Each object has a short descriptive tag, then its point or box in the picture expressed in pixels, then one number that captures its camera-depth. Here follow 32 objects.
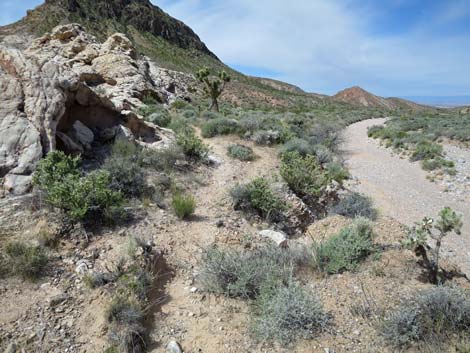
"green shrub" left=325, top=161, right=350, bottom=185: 10.70
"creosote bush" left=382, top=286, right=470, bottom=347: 3.10
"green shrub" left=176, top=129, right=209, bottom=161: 8.84
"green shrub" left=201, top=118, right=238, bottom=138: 11.97
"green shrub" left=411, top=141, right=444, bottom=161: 15.03
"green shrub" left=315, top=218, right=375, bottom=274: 4.42
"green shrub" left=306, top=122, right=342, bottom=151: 16.22
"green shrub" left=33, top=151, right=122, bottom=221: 4.61
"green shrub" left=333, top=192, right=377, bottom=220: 7.55
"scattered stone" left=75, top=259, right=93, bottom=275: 3.88
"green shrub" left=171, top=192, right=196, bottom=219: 5.74
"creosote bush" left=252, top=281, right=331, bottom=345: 3.27
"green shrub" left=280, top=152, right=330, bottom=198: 7.90
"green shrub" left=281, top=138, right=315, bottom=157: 10.82
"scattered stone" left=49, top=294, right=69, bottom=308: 3.39
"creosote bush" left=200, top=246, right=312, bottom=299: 3.93
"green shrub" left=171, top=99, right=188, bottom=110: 18.83
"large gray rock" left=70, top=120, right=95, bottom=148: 7.13
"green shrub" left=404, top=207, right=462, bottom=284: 4.45
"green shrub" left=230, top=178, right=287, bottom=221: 6.48
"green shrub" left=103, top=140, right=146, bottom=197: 6.03
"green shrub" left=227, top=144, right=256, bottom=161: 9.63
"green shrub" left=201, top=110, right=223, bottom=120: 15.23
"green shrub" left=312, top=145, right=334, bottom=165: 11.97
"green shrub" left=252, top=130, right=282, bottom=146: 11.34
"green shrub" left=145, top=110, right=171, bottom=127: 12.28
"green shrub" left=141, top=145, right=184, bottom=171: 7.57
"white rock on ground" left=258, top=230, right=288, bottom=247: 5.50
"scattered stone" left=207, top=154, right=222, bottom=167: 9.00
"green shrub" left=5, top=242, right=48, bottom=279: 3.62
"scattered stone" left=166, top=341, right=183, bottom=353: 3.18
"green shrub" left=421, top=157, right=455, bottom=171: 13.30
